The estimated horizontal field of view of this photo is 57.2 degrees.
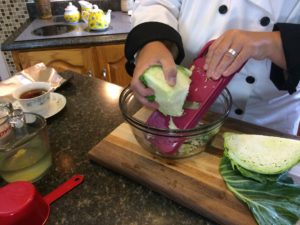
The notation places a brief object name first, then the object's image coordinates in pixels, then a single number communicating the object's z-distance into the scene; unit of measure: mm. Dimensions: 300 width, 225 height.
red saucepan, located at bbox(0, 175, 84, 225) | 429
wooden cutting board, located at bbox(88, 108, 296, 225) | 491
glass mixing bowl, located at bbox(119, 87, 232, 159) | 551
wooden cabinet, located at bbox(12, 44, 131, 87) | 1472
